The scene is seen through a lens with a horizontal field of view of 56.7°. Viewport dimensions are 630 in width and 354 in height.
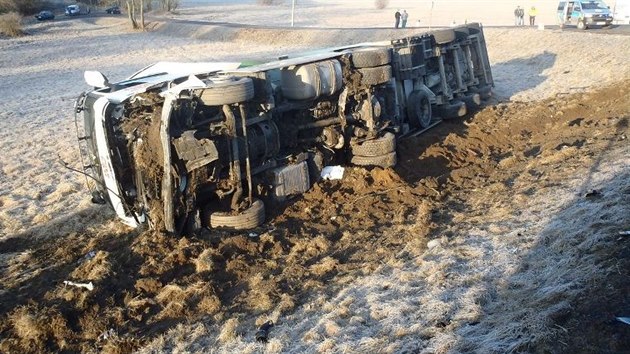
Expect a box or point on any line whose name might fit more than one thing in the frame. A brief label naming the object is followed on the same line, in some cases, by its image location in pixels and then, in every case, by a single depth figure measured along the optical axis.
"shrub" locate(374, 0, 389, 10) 73.88
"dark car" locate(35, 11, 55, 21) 60.66
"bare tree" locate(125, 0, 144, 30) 49.41
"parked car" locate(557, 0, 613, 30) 28.14
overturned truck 7.09
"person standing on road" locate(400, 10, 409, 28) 36.69
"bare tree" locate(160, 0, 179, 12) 71.06
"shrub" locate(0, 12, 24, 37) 44.66
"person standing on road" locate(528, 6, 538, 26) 35.56
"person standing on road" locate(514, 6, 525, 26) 36.38
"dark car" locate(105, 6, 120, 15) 71.94
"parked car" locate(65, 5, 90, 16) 68.38
